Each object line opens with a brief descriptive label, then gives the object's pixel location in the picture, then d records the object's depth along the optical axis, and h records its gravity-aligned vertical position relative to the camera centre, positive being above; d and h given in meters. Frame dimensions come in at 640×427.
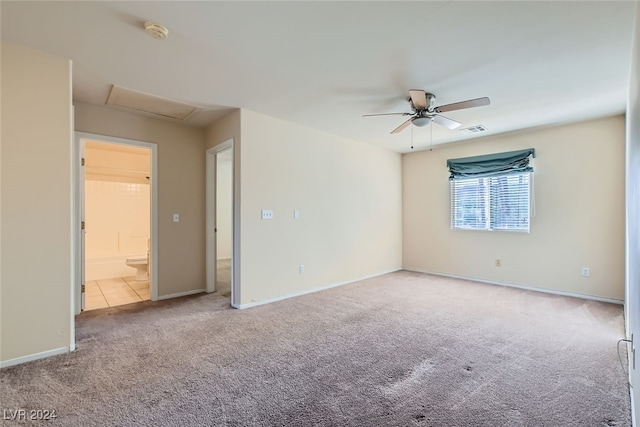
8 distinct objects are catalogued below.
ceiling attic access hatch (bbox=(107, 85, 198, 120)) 3.15 +1.28
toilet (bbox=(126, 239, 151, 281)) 4.95 -0.90
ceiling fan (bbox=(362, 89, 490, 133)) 2.73 +1.04
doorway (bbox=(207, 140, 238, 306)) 3.73 -0.41
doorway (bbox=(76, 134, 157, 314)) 4.88 -0.20
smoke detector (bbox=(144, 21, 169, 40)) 1.97 +1.25
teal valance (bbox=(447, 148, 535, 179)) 4.46 +0.78
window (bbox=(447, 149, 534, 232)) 4.54 +0.34
